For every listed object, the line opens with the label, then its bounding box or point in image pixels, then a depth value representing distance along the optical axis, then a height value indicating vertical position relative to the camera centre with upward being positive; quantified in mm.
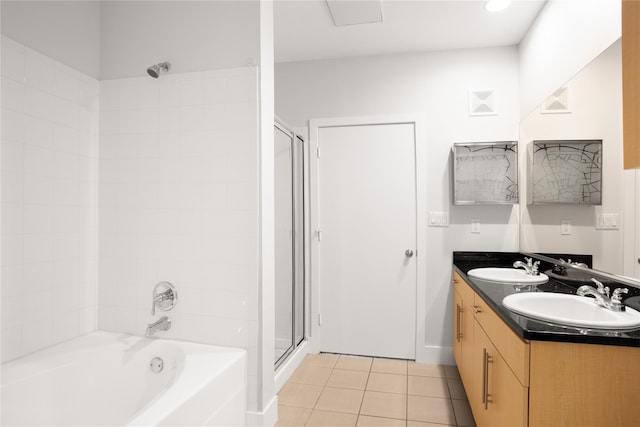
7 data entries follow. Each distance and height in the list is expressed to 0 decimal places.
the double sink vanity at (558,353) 1141 -480
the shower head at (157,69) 1951 +829
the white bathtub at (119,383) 1532 -782
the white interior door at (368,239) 3146 -209
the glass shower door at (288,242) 2691 -210
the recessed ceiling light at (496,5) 2324 +1388
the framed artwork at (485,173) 2838 +346
